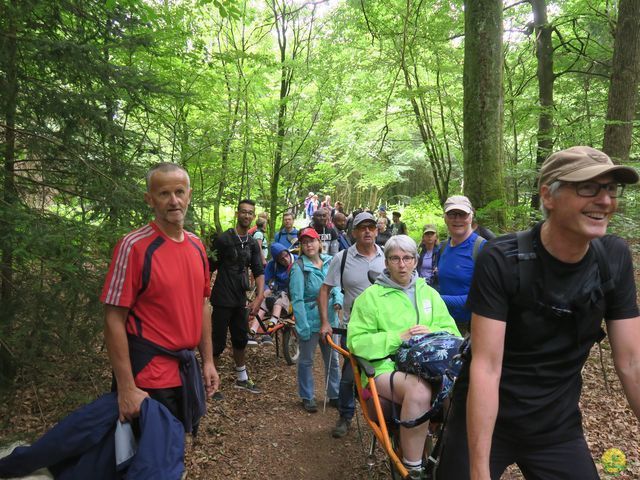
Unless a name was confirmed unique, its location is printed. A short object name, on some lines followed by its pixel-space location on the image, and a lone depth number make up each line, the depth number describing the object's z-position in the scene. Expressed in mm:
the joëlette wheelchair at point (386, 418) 2682
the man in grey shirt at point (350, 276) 4430
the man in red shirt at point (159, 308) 2184
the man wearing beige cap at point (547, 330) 1684
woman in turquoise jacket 5023
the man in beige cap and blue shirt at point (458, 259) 3957
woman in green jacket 2793
